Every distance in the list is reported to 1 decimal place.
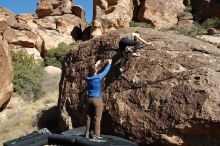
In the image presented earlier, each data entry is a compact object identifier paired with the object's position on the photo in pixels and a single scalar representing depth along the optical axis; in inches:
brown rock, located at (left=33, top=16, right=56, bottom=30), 1536.7
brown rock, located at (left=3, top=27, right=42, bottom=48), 1300.4
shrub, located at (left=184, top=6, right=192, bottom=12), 1428.4
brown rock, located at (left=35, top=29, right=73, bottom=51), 1482.0
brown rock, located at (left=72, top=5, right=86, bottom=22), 1622.8
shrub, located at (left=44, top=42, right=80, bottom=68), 1382.0
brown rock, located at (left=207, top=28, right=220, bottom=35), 1196.5
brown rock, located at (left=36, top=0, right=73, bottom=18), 1608.0
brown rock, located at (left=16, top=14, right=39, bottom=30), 1514.3
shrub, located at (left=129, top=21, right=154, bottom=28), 1350.9
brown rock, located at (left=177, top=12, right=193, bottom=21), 1386.1
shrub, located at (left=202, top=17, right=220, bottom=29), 1272.1
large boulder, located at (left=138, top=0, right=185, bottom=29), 1389.0
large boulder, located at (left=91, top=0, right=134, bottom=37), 1353.3
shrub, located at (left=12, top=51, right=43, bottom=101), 965.2
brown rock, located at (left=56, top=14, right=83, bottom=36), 1531.3
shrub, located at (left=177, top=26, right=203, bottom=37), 1194.6
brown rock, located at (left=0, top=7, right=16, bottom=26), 1351.4
